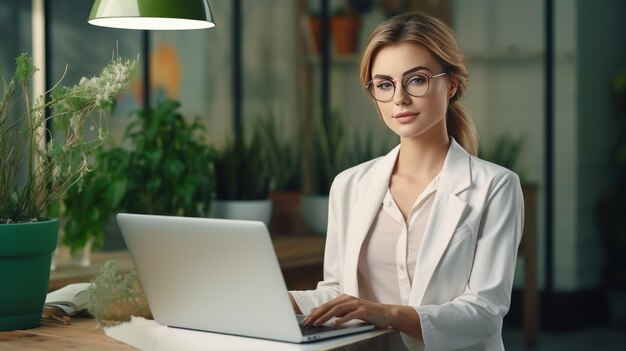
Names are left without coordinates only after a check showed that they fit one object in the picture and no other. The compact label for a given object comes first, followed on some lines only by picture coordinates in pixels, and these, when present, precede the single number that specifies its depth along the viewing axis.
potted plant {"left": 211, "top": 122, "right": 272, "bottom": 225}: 7.93
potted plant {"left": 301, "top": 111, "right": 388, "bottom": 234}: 8.39
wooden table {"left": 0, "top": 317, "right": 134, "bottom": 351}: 3.34
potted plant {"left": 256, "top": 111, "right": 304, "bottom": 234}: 8.64
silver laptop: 3.08
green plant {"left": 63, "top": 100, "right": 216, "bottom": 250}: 7.04
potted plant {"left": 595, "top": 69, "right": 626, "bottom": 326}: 10.23
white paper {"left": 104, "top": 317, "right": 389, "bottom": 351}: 3.11
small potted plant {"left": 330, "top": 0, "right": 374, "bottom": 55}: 11.46
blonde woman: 3.35
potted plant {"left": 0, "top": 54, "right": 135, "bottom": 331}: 3.57
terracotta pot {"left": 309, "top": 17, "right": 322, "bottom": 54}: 11.58
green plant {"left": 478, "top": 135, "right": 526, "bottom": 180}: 9.97
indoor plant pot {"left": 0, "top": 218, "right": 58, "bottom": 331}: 3.55
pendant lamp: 3.88
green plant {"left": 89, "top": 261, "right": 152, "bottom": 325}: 3.62
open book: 3.86
